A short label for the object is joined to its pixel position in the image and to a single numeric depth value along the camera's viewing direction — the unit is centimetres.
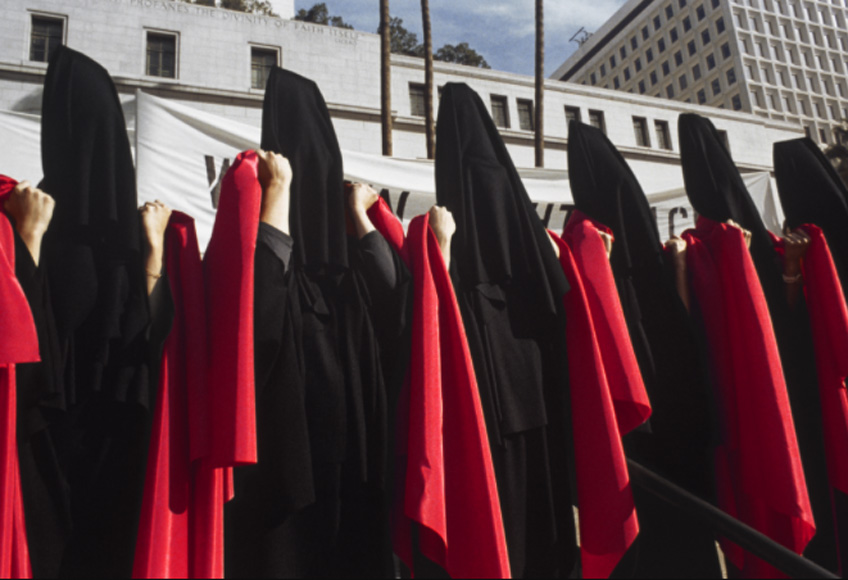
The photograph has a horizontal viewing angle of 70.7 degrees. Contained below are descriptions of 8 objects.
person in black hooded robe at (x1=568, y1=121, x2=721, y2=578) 225
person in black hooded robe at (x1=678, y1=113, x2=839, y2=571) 252
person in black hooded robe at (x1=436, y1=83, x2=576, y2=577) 189
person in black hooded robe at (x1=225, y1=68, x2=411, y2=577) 160
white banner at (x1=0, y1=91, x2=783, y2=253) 377
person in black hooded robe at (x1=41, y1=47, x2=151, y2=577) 157
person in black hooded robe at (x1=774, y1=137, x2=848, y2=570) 293
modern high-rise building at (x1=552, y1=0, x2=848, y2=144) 5381
